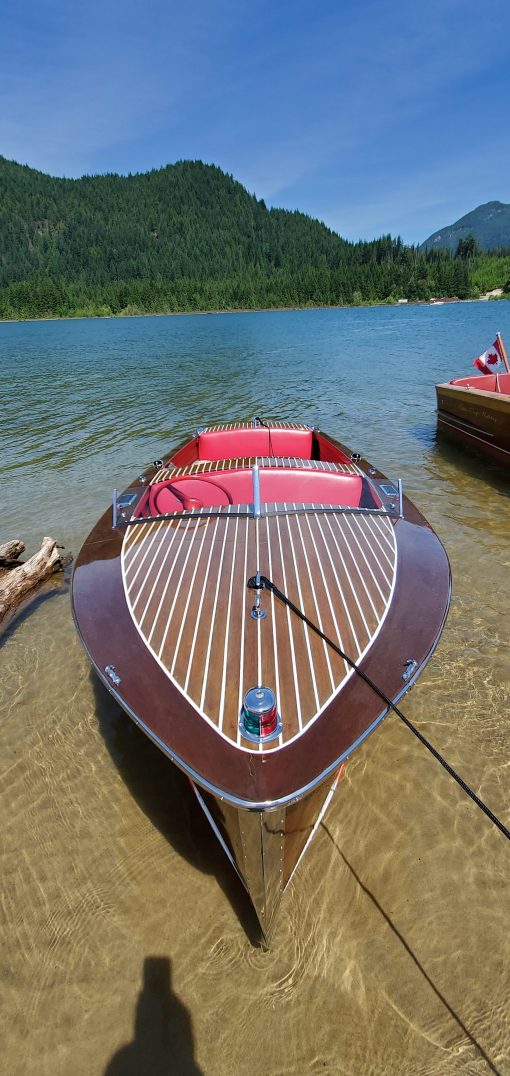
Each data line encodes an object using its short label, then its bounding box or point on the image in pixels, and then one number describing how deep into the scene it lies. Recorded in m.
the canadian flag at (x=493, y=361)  11.73
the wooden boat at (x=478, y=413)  10.09
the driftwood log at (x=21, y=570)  6.32
